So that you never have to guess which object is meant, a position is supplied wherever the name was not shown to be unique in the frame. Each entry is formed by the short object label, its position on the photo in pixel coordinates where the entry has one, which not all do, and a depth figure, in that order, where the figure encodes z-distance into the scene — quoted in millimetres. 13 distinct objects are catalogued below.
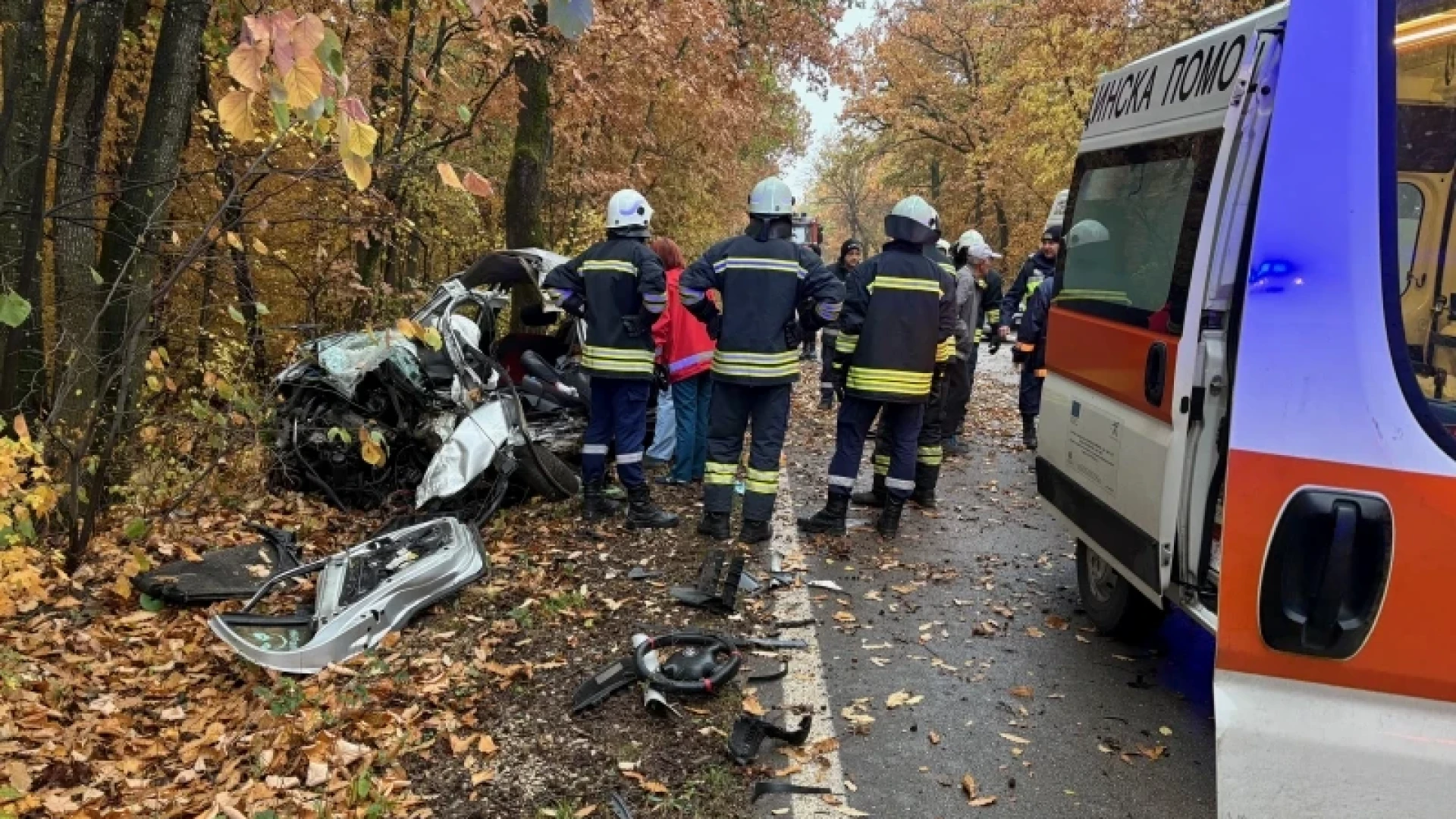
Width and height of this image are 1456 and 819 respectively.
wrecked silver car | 5992
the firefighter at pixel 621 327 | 6113
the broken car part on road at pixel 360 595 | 4105
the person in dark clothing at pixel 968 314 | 8773
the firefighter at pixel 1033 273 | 9266
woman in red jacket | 7164
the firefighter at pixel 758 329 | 5707
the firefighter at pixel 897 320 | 5820
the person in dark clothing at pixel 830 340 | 11672
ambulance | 1590
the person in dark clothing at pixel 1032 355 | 8719
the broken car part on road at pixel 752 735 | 3324
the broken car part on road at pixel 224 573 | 4809
